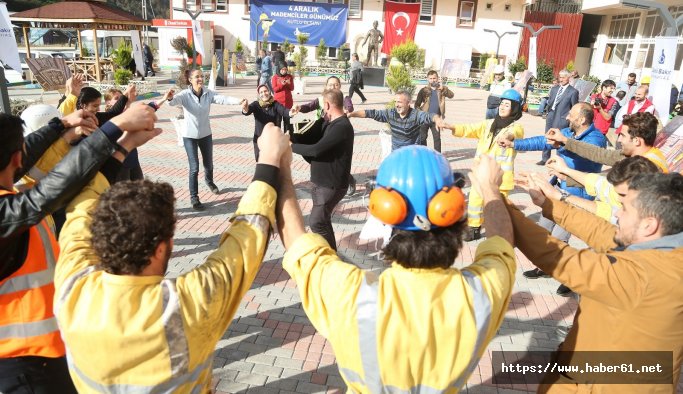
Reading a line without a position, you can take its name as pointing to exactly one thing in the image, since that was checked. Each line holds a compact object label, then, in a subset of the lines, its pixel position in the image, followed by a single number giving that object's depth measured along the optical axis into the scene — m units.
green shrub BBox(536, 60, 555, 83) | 24.95
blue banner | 32.31
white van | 26.75
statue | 29.17
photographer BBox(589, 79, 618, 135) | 11.66
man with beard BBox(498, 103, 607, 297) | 4.94
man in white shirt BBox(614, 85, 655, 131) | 10.04
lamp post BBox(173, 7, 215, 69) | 18.17
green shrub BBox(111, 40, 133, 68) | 19.19
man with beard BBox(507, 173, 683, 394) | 1.77
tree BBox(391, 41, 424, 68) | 21.59
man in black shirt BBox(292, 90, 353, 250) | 4.48
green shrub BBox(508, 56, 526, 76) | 25.98
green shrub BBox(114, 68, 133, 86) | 16.31
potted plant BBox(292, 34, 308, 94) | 19.98
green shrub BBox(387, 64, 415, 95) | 13.45
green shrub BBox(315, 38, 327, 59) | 30.72
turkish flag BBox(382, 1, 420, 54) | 31.66
